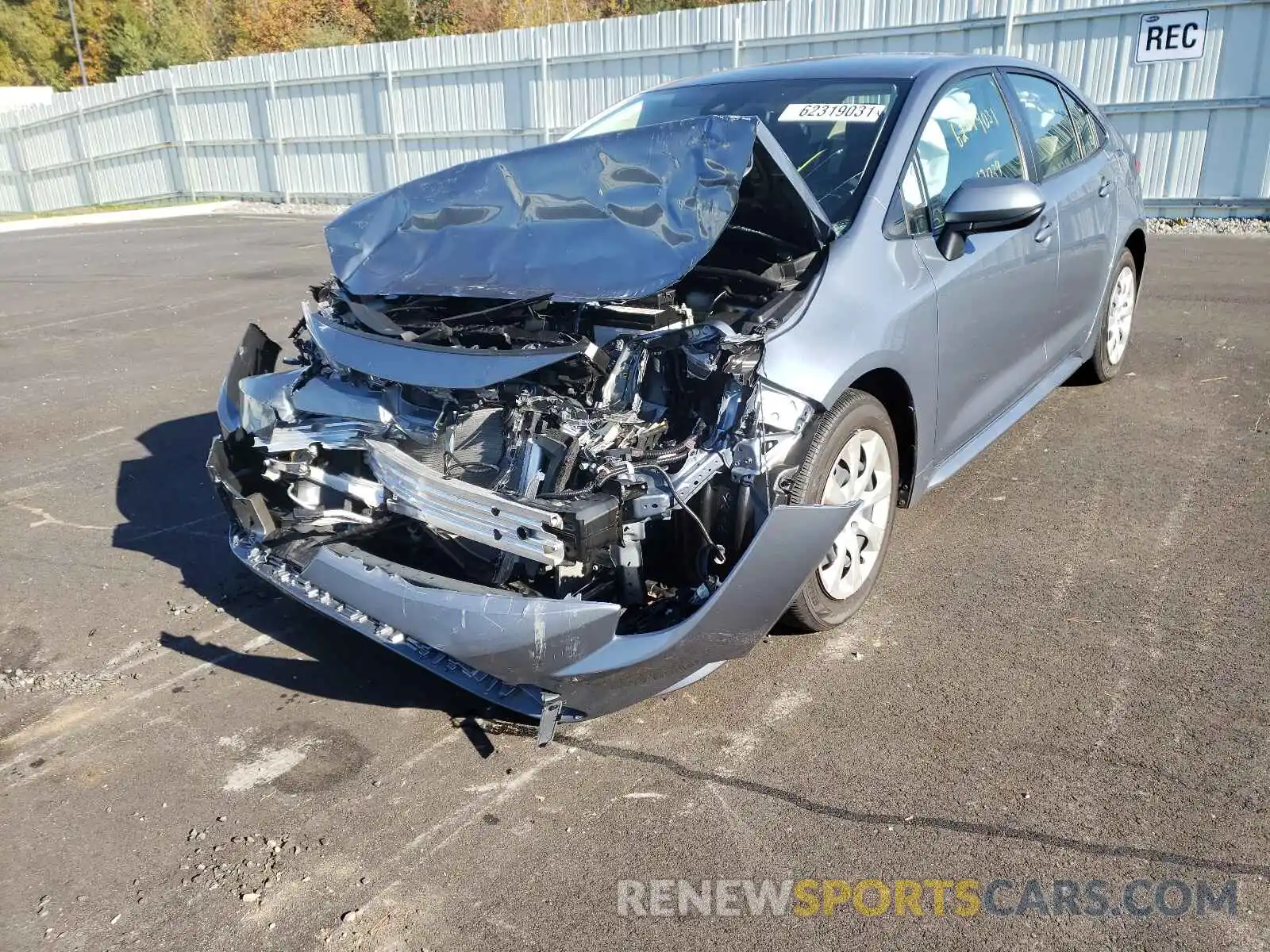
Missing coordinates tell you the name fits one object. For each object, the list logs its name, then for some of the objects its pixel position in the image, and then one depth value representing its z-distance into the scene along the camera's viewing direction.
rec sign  12.38
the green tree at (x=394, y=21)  41.94
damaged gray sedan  2.89
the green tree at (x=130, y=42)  49.22
